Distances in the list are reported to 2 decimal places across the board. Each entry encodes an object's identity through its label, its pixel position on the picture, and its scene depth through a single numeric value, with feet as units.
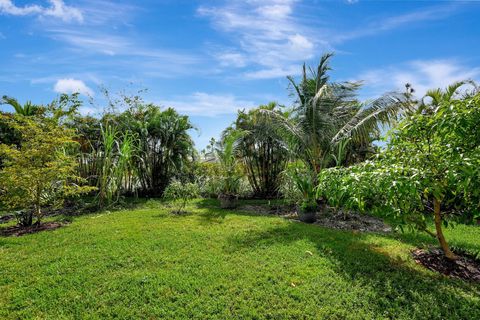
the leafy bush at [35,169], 18.07
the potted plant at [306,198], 21.54
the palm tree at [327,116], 22.58
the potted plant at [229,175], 27.40
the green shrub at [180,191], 23.77
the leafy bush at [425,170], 9.82
